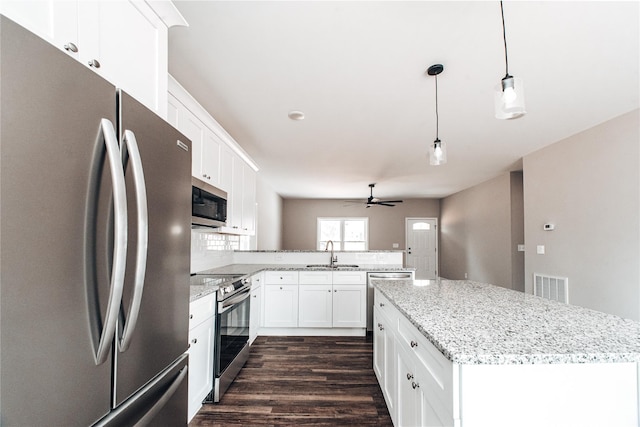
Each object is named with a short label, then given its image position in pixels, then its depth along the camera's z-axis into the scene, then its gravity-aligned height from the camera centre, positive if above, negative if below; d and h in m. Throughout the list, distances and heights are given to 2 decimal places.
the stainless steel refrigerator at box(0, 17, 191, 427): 0.60 -0.03
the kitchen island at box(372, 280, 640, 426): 1.00 -0.46
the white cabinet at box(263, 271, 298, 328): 4.00 -0.89
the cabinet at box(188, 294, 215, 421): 1.95 -0.80
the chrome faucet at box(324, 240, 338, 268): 4.49 -0.41
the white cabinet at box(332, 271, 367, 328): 4.00 -0.87
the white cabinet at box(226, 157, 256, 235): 3.47 +0.45
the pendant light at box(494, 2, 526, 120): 1.44 +0.63
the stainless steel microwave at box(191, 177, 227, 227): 2.38 +0.23
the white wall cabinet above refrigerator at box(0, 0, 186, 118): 0.82 +0.64
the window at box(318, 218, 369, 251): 9.54 +0.00
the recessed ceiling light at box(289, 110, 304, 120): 3.05 +1.17
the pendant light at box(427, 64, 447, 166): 2.27 +0.61
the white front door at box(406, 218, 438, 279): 9.39 -0.37
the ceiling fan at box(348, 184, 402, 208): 7.06 +0.93
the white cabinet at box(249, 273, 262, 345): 3.49 -0.90
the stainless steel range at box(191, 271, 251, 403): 2.34 -0.80
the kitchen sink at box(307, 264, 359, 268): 4.35 -0.48
